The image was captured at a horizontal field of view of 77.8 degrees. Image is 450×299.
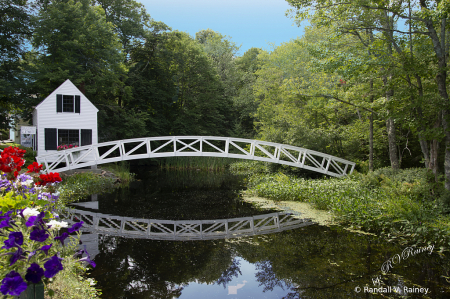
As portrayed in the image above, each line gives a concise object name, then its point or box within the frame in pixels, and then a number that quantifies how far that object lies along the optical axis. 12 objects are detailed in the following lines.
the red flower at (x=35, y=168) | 3.98
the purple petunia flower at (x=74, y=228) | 2.45
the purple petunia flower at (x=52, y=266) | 2.07
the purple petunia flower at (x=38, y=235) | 2.19
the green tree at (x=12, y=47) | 16.86
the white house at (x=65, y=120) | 14.69
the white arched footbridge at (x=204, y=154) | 12.41
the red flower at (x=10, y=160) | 3.66
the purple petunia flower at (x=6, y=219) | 2.19
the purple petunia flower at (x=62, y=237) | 2.42
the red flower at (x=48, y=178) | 3.73
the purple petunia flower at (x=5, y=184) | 3.85
